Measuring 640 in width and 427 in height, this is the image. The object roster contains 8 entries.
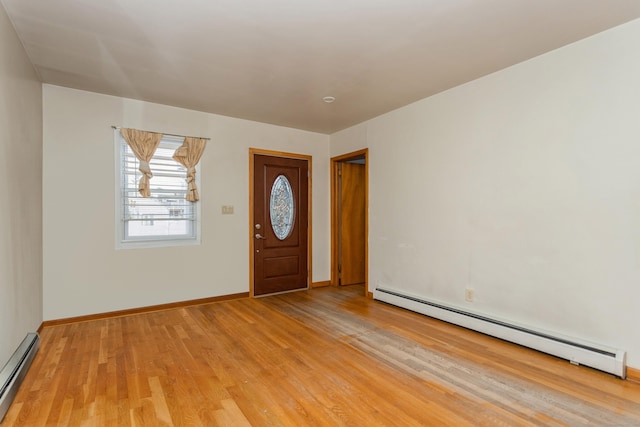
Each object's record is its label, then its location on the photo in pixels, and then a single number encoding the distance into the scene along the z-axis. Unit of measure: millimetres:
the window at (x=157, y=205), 3881
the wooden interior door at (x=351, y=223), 5535
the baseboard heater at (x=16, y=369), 1978
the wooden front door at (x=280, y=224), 4852
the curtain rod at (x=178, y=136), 4103
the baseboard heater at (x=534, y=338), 2396
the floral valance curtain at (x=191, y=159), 4199
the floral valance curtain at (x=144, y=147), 3857
